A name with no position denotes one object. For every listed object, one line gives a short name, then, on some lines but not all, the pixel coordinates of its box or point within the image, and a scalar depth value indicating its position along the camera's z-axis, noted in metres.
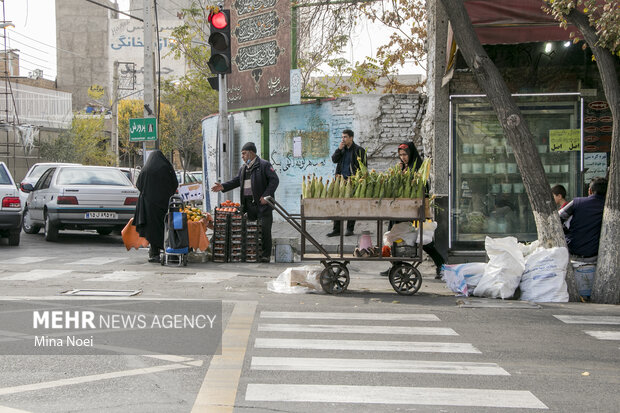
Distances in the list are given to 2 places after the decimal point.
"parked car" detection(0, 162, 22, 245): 14.93
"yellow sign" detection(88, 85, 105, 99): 66.06
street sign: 17.53
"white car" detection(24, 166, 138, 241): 16.06
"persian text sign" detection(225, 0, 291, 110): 19.14
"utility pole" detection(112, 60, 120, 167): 41.53
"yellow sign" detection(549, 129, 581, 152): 12.60
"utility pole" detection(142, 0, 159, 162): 17.84
